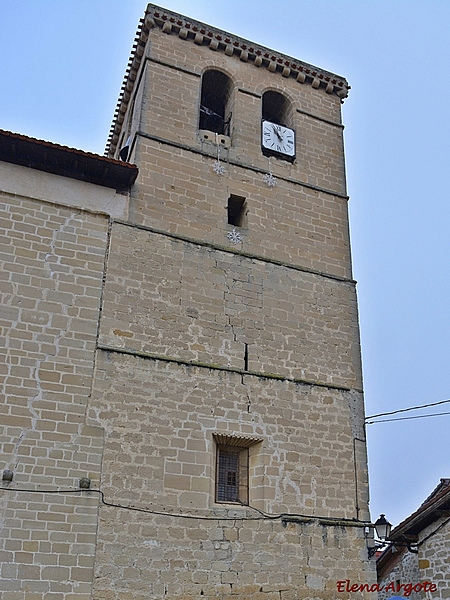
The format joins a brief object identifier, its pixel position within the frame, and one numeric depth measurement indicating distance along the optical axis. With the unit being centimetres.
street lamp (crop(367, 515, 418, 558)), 862
